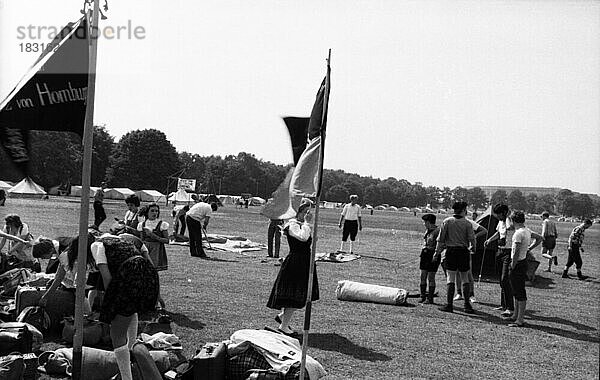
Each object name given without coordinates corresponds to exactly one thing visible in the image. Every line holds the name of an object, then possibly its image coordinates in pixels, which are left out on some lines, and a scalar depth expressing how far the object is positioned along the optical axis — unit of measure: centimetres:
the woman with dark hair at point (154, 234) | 1012
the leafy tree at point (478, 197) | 12892
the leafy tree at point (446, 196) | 18794
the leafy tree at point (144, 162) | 9338
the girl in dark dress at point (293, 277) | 838
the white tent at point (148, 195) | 8575
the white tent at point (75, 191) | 9281
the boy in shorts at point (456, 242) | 1120
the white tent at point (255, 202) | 10572
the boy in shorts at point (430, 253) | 1170
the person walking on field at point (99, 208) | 1686
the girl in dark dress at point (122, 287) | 525
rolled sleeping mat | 1169
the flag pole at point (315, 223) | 528
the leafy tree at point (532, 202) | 15538
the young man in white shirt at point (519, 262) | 1009
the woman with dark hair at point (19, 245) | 1073
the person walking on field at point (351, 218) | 2023
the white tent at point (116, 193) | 8912
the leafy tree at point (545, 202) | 14625
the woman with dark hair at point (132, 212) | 1083
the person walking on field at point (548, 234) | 1989
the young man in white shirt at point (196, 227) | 1789
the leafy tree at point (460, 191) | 14819
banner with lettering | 527
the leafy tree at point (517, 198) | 13325
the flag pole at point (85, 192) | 507
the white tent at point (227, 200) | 10987
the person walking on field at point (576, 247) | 1831
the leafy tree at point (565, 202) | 12268
